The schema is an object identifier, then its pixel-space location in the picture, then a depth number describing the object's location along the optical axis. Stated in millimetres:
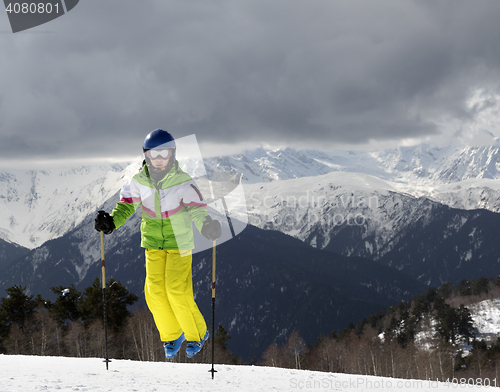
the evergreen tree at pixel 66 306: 38688
